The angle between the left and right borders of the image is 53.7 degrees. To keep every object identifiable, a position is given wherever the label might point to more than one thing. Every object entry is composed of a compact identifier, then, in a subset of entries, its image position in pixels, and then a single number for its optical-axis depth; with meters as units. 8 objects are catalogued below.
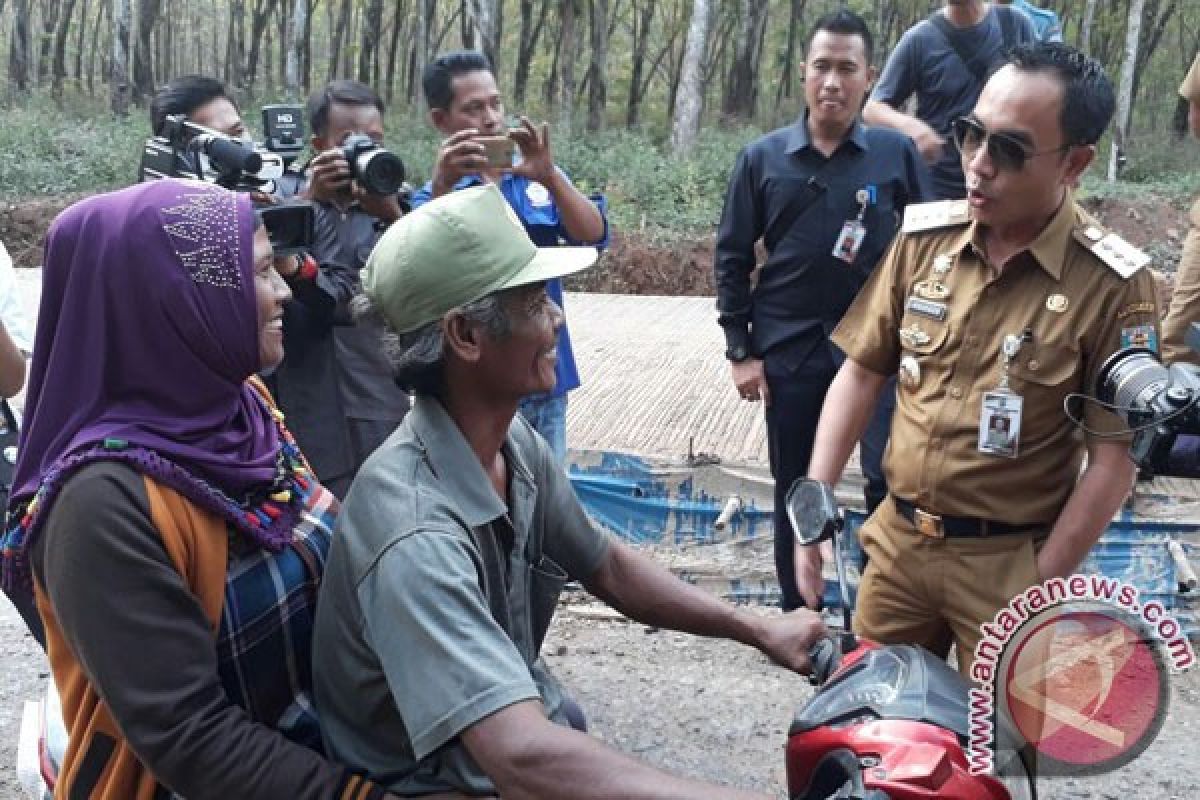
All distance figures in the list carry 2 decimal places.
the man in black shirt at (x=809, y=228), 3.57
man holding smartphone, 3.46
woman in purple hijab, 1.58
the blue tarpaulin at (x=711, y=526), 4.30
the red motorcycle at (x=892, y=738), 1.39
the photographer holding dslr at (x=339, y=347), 3.29
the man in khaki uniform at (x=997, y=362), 2.28
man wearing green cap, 1.54
